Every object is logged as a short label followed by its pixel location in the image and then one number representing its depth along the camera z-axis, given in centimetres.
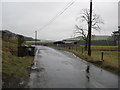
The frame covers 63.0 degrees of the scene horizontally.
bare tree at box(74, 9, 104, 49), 3401
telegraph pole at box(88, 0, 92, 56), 1196
